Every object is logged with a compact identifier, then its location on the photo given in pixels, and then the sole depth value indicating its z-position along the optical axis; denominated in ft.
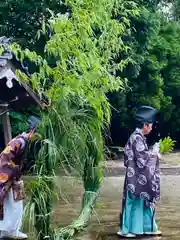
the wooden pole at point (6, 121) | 24.95
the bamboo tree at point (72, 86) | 16.40
